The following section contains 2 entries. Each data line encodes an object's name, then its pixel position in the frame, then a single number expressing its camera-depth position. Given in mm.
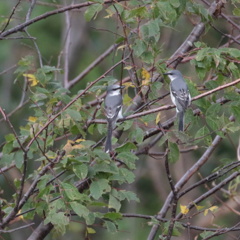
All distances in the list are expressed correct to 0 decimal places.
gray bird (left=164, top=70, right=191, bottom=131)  10172
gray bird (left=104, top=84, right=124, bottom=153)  10211
